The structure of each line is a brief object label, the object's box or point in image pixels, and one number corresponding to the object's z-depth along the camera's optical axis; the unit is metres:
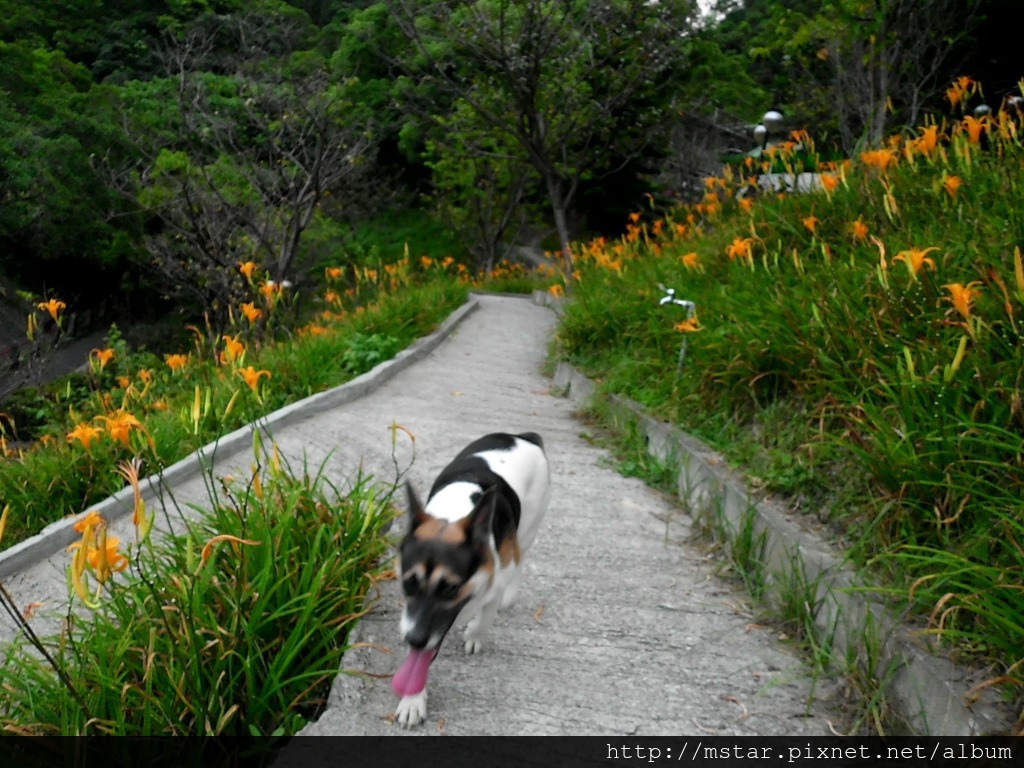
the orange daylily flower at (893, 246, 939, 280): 3.11
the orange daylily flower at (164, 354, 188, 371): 6.81
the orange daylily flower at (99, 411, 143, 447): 2.36
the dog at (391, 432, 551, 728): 2.29
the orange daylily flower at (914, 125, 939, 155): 4.37
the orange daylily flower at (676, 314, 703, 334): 4.56
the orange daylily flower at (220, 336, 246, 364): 3.13
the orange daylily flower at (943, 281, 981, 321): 2.69
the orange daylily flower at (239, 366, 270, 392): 2.81
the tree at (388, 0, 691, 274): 13.47
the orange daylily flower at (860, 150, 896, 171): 4.50
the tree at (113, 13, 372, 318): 11.13
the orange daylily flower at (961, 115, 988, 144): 4.35
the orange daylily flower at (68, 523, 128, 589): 1.81
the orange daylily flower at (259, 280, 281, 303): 5.41
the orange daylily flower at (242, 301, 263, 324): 4.80
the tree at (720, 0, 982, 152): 10.63
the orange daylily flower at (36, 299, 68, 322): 5.37
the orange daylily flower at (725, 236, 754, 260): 4.87
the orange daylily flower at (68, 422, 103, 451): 2.54
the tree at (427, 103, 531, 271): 20.62
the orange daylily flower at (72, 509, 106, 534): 1.86
